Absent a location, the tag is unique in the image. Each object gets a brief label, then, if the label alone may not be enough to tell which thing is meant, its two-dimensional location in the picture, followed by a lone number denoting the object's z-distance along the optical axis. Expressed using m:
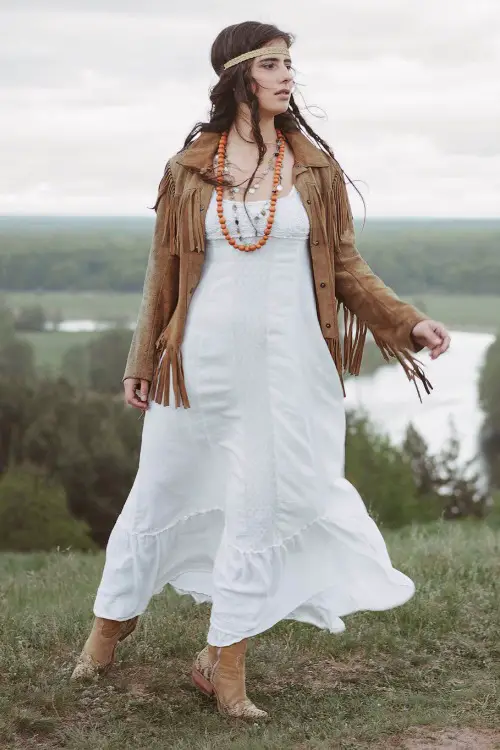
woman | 3.78
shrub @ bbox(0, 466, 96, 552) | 30.02
